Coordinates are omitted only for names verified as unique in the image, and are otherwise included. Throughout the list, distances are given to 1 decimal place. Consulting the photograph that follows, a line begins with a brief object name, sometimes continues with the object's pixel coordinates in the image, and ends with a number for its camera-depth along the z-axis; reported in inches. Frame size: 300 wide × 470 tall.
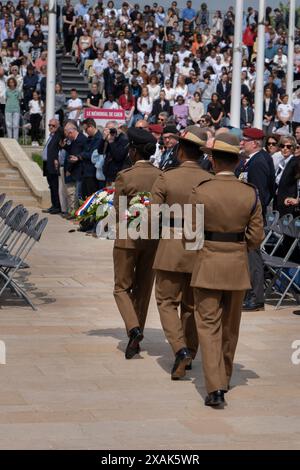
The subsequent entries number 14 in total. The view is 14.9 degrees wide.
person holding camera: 788.6
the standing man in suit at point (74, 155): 842.8
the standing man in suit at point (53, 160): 883.4
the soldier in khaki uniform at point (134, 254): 392.5
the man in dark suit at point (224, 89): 1192.2
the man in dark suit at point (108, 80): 1207.6
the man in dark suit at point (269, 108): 1169.4
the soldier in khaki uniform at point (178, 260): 361.1
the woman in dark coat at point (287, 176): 533.7
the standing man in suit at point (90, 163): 824.9
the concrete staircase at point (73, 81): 1337.4
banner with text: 1014.9
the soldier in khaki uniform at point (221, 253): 329.4
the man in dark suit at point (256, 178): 501.6
